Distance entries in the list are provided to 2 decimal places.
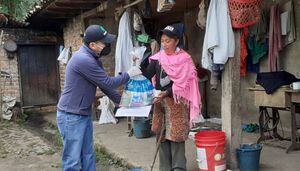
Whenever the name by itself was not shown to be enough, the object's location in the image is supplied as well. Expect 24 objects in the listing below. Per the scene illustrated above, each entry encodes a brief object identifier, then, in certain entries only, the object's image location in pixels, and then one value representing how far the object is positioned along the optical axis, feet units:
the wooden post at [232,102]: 13.73
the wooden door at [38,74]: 37.86
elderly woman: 12.83
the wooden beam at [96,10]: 23.83
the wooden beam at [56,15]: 30.60
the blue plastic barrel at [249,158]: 13.30
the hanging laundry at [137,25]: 21.25
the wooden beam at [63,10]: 27.41
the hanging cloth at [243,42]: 13.99
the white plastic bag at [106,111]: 26.34
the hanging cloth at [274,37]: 19.88
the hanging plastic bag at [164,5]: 15.46
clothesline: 19.53
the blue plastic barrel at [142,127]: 20.93
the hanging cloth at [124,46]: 21.59
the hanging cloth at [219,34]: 13.25
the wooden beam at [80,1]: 24.29
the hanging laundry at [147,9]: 20.98
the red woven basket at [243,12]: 13.25
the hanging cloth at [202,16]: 14.93
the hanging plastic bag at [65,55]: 31.17
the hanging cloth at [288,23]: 19.45
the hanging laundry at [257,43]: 20.71
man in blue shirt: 11.71
